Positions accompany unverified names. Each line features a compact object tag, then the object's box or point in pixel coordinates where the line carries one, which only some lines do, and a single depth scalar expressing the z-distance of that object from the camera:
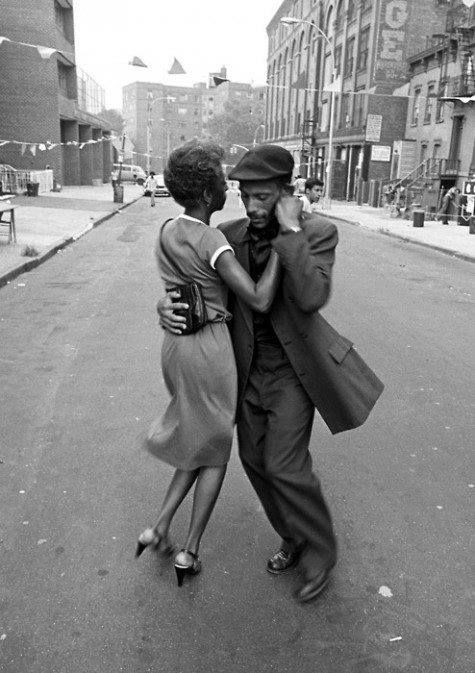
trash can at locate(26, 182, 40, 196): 33.47
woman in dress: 2.56
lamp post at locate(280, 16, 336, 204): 35.66
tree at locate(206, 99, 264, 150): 96.75
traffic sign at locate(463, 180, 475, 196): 25.31
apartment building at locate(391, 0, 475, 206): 30.84
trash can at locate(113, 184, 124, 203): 32.41
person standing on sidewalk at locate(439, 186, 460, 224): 27.78
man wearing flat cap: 2.55
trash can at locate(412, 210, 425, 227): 24.69
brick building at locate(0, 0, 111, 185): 37.41
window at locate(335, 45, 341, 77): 47.94
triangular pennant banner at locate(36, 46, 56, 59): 20.05
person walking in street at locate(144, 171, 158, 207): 34.04
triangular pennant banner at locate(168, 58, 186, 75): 30.91
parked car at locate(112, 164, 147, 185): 68.25
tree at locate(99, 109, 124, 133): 139.38
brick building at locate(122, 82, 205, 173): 122.19
